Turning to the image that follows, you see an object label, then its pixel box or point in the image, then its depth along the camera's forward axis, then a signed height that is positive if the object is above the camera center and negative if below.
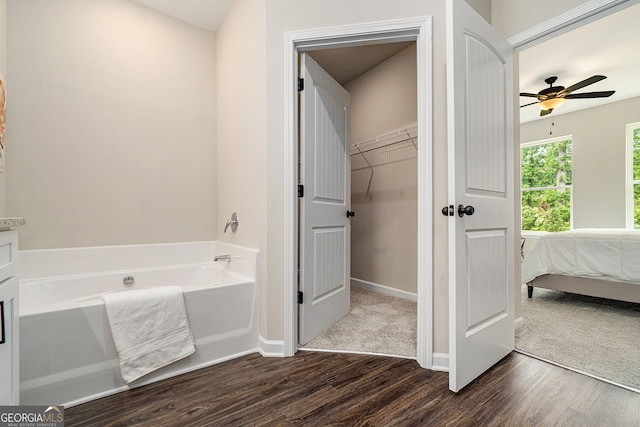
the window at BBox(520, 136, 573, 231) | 5.32 +0.61
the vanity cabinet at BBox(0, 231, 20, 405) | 0.97 -0.35
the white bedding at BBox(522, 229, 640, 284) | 2.73 -0.39
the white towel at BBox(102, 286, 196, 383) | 1.54 -0.61
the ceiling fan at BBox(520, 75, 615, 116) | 3.39 +1.50
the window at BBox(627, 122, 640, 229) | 4.58 +0.65
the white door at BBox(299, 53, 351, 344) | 2.11 +0.12
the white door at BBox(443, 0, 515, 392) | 1.53 +0.13
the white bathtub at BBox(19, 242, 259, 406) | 1.40 -0.54
